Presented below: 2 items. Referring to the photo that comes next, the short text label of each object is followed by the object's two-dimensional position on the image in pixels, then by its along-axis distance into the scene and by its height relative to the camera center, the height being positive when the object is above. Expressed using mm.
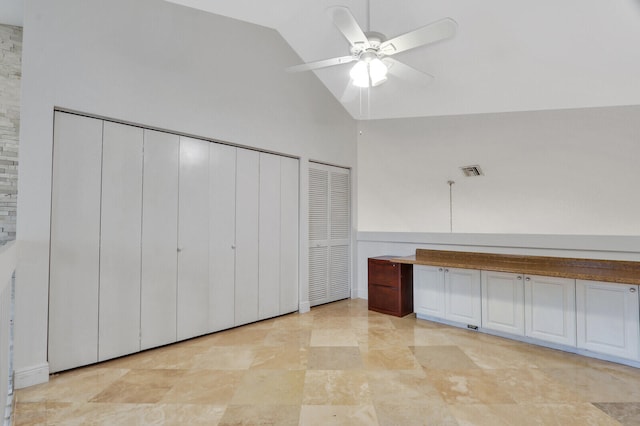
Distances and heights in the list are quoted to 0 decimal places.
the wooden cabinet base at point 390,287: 4262 -866
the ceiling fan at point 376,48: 2230 +1346
